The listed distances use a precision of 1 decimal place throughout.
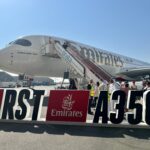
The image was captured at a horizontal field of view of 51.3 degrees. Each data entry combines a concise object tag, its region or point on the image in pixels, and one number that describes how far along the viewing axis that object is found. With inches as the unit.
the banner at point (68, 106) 211.7
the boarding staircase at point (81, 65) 422.1
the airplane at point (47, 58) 437.2
